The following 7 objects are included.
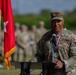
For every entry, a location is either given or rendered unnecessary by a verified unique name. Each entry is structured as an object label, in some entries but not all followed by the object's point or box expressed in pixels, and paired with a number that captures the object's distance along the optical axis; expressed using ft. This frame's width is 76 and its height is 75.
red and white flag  31.18
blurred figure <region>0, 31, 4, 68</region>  63.40
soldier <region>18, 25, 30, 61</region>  77.20
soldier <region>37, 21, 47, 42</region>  86.10
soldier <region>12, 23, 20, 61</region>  75.46
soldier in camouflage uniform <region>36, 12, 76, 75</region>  23.90
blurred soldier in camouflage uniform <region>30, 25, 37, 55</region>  88.73
